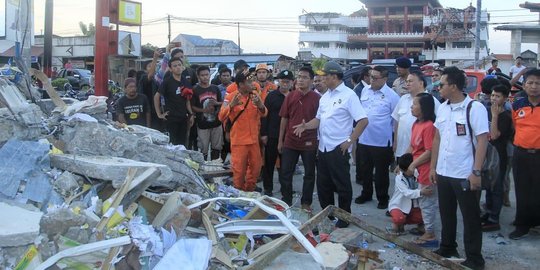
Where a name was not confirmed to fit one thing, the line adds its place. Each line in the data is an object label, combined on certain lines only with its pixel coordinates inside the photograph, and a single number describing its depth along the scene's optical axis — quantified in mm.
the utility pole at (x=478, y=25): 24016
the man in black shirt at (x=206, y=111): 8180
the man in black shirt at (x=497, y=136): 6078
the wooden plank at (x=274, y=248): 3826
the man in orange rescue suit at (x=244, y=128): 6871
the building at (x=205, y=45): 67188
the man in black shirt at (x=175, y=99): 7969
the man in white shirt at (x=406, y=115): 6352
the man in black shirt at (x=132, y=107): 7848
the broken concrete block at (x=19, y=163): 4242
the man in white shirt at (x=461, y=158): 4582
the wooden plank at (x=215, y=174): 6495
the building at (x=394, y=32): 60438
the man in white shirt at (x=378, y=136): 7035
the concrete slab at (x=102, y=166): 4590
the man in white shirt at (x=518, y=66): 15815
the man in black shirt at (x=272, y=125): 7266
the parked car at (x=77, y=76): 25678
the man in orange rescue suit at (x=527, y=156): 5441
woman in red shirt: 5484
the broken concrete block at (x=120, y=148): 5422
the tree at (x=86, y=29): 56588
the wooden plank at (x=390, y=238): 4559
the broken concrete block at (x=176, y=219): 4098
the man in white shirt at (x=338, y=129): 5922
